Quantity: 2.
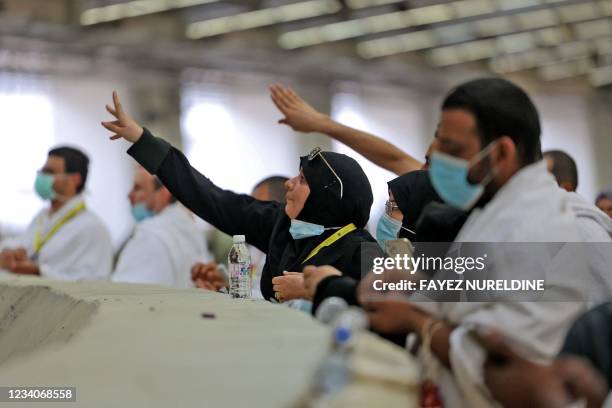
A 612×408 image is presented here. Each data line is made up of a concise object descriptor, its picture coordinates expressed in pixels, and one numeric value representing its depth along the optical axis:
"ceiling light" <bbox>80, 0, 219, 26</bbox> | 15.27
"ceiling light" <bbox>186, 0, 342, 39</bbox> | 16.64
